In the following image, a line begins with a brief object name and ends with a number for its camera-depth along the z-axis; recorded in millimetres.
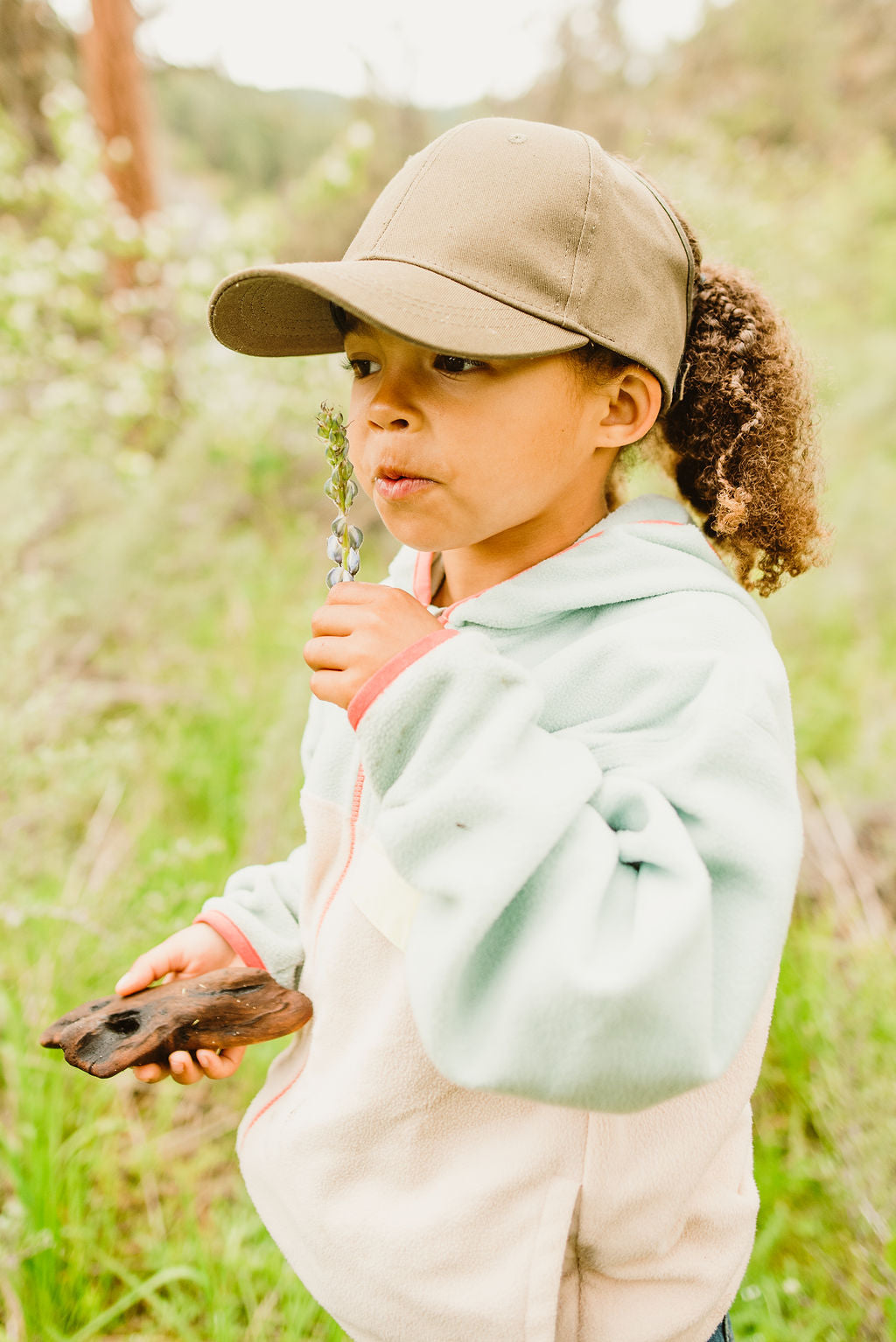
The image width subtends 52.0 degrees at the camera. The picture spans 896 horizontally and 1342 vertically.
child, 783
